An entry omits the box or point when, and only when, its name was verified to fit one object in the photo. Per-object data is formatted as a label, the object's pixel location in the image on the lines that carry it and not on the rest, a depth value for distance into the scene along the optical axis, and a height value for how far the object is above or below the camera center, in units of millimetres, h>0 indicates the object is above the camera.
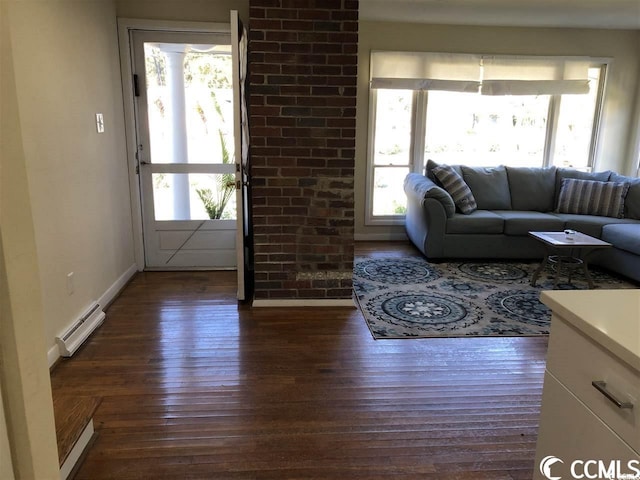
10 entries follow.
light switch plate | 3142 +89
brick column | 2949 -33
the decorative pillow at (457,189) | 4441 -460
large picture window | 4891 +294
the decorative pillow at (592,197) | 4418 -529
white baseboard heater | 2520 -1122
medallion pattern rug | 2992 -1172
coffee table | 3504 -773
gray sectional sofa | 4191 -729
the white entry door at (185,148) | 3773 -94
